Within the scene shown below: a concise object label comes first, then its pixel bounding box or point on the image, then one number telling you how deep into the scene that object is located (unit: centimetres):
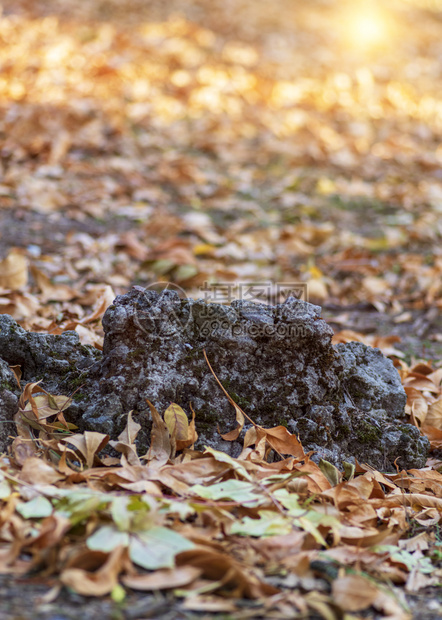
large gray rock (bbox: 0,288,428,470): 267
